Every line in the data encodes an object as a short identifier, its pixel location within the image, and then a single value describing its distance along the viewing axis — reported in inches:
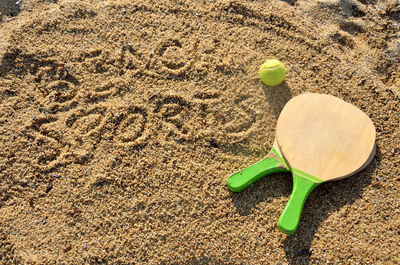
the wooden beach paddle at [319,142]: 62.6
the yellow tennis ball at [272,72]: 70.5
